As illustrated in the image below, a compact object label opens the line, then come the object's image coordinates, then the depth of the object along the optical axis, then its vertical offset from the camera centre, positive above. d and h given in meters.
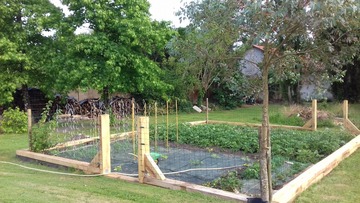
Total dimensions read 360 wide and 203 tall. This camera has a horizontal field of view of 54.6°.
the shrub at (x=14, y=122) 11.49 -0.62
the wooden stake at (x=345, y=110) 10.70 -0.36
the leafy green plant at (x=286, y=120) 13.15 -0.81
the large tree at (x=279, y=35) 3.20 +0.68
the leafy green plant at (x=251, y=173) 5.43 -1.16
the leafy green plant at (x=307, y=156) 6.64 -1.11
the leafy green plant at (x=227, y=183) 4.88 -1.20
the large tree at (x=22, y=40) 11.75 +2.21
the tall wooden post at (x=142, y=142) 5.27 -0.63
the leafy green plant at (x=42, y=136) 7.24 -0.69
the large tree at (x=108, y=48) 12.08 +1.90
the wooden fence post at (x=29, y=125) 7.40 -0.47
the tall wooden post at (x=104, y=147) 5.67 -0.74
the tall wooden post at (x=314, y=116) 10.34 -0.52
